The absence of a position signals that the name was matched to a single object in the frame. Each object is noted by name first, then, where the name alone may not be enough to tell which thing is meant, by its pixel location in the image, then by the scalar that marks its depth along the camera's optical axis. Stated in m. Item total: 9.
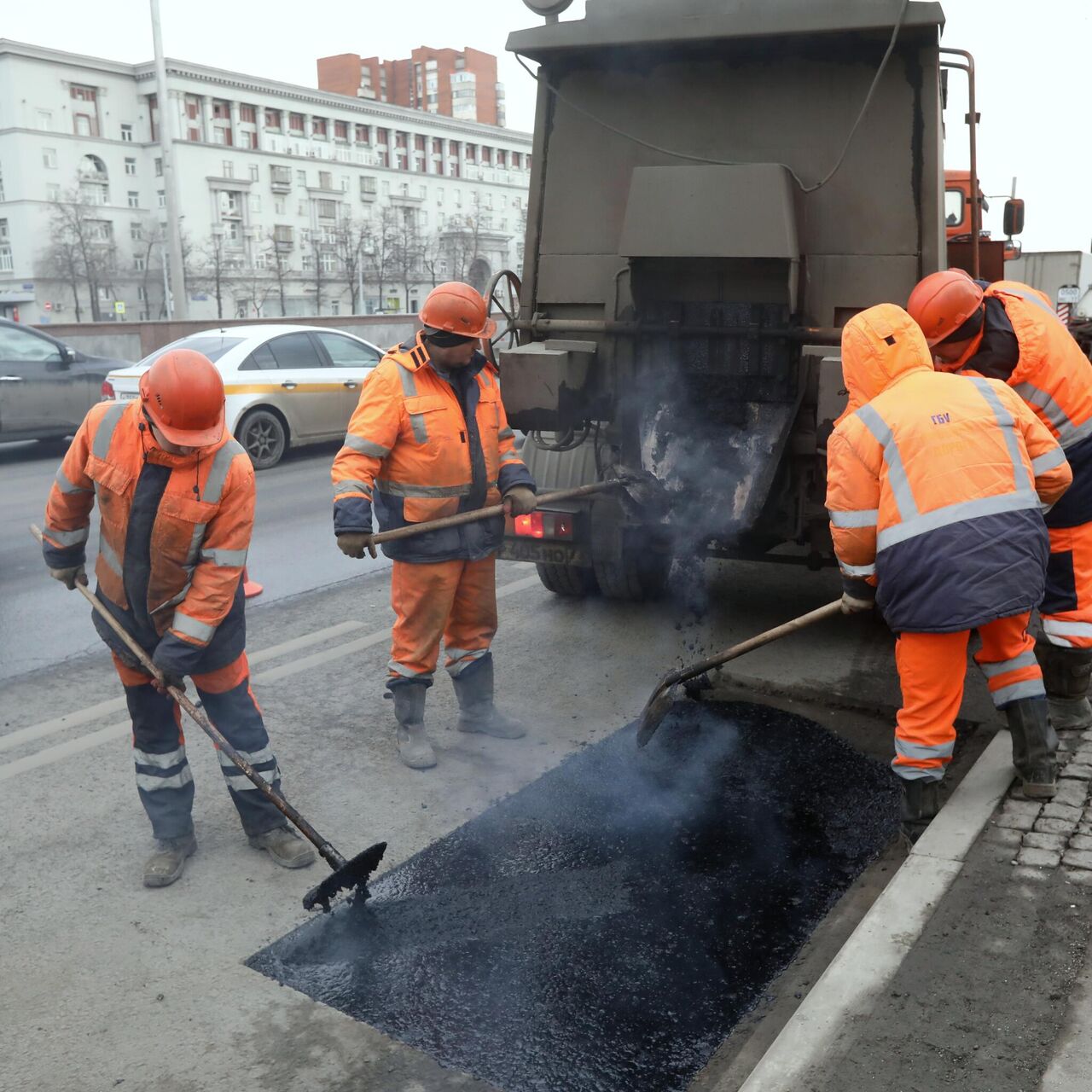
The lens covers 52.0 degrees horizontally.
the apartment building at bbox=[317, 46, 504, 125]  93.94
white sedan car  11.18
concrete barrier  18.80
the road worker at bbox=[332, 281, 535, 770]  4.20
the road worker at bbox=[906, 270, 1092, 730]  4.00
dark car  11.62
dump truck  4.81
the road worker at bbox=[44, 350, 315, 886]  3.30
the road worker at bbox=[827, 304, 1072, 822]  3.19
